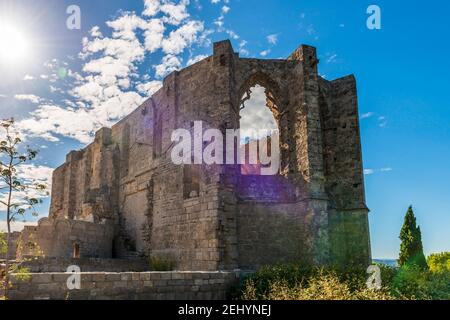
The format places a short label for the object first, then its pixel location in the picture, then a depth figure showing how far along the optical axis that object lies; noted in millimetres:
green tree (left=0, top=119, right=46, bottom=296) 6746
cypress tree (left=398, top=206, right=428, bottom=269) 18109
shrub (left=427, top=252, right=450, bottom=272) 28339
